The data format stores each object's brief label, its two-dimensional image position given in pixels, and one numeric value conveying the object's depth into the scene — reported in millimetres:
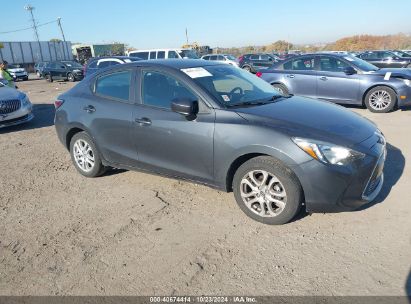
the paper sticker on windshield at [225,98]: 3839
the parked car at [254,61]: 24580
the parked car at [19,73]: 30955
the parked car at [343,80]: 8367
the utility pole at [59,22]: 63406
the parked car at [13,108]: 8430
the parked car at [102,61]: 14134
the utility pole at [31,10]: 68062
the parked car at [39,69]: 32094
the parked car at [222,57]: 26253
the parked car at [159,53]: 19500
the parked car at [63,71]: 24625
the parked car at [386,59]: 18266
